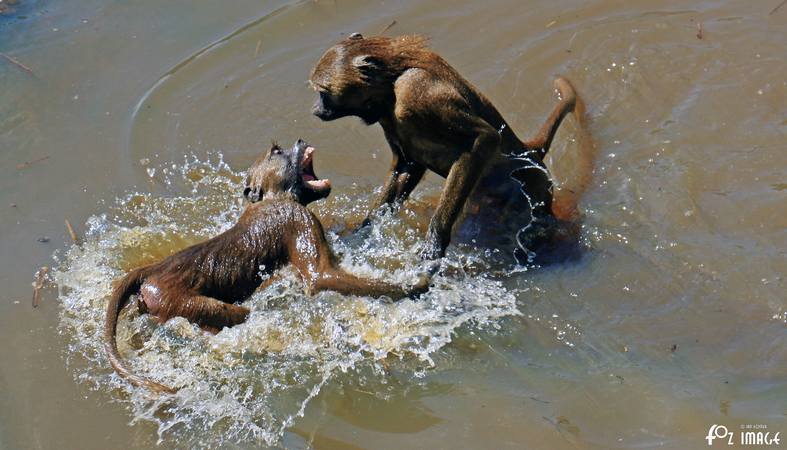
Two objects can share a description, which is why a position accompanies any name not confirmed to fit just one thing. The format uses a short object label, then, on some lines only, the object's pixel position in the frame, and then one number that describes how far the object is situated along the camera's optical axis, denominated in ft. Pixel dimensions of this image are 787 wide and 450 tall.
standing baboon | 39.55
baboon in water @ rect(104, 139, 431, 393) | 37.91
